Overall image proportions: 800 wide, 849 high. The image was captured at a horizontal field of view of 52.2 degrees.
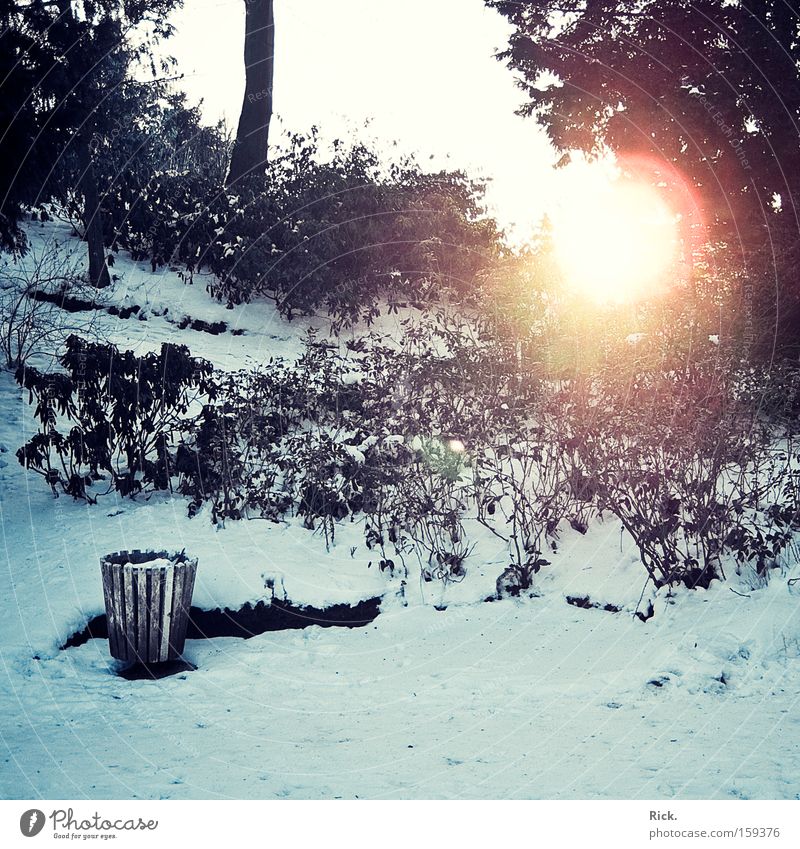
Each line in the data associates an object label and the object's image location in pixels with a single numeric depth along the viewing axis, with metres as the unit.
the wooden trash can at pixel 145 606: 4.92
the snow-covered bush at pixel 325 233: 12.06
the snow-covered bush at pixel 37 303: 9.73
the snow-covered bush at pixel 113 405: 7.13
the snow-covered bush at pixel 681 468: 5.50
